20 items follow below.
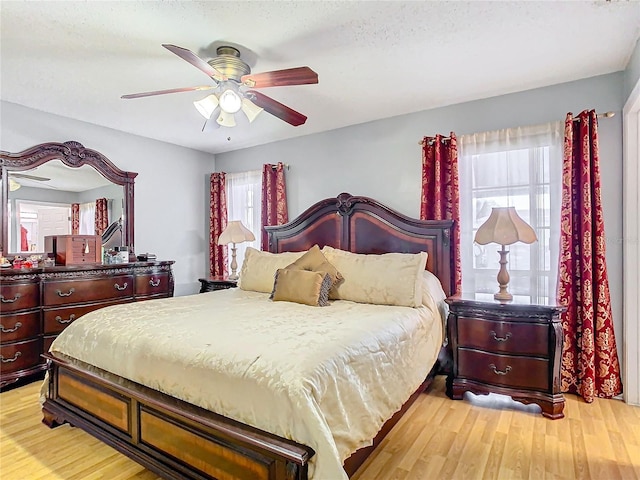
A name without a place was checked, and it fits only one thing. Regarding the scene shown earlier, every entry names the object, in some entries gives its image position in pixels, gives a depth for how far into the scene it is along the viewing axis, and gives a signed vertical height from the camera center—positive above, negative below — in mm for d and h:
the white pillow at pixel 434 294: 2937 -495
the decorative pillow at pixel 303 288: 2834 -415
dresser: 3127 -611
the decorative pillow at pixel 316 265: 3092 -254
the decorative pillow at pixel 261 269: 3475 -322
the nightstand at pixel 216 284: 4270 -567
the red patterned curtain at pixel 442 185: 3383 +470
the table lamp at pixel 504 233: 2852 +6
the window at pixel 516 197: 3086 +322
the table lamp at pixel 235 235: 4504 +13
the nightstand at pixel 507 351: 2590 -873
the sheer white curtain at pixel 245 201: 4965 +487
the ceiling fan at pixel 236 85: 2217 +967
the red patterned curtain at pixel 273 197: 4598 +486
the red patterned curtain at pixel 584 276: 2812 -340
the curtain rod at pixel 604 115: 2824 +918
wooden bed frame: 1461 -931
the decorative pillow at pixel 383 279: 2812 -355
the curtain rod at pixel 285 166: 4664 +886
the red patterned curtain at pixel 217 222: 5125 +201
